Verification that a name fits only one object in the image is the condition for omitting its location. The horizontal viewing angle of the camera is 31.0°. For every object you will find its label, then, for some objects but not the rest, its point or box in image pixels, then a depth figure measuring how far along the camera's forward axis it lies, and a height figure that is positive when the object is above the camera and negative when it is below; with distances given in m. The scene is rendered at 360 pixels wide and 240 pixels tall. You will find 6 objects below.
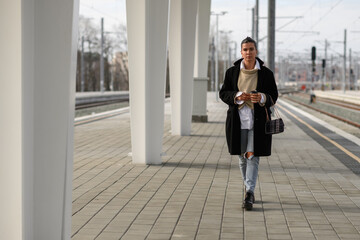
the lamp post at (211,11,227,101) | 50.71 +5.16
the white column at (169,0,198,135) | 14.50 +0.43
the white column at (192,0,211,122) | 19.62 +0.57
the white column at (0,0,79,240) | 4.27 -0.26
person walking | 6.45 -0.29
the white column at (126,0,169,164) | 9.50 +0.09
